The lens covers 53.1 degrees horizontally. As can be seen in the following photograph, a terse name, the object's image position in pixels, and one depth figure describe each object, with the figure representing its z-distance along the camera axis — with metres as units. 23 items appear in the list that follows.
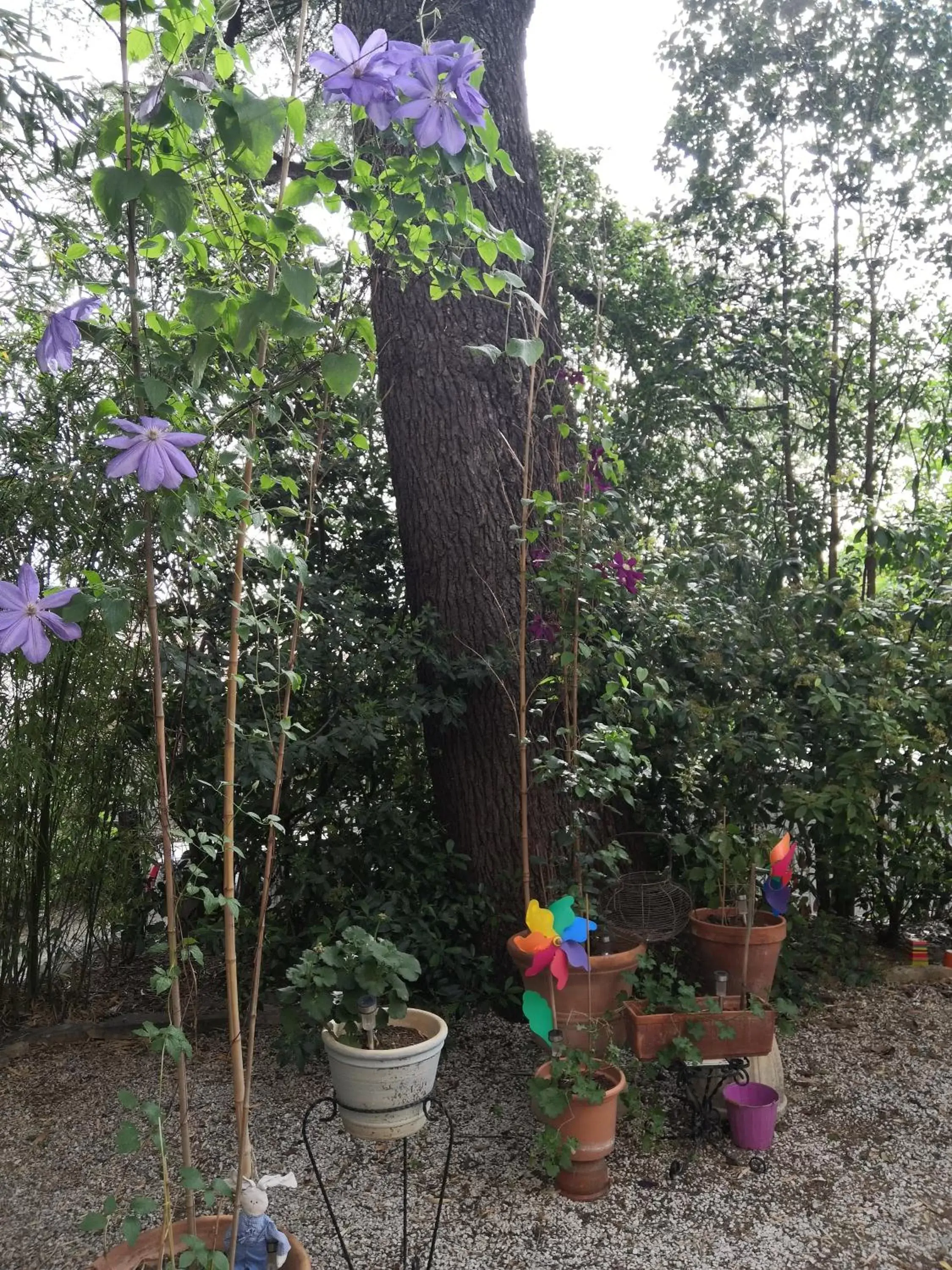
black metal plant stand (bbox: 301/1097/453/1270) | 1.53
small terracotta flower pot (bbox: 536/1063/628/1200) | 2.02
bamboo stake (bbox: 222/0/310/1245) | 1.32
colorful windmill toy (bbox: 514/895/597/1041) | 2.04
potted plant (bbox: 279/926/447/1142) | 1.94
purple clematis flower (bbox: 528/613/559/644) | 2.60
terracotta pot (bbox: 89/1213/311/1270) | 1.42
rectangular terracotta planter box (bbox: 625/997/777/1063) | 2.27
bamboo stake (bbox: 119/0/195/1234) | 1.21
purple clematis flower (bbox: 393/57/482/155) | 1.07
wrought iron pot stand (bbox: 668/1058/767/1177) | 2.22
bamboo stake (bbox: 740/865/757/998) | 2.43
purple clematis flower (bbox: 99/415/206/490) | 1.11
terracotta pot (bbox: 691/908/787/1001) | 2.54
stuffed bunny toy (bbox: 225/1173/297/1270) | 1.45
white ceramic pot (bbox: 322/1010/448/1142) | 1.94
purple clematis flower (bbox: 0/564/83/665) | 1.12
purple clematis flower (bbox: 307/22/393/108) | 1.10
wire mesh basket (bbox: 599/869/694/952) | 2.44
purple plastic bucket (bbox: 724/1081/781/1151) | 2.19
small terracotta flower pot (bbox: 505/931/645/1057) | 2.27
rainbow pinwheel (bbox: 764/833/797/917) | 2.46
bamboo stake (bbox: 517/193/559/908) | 2.34
